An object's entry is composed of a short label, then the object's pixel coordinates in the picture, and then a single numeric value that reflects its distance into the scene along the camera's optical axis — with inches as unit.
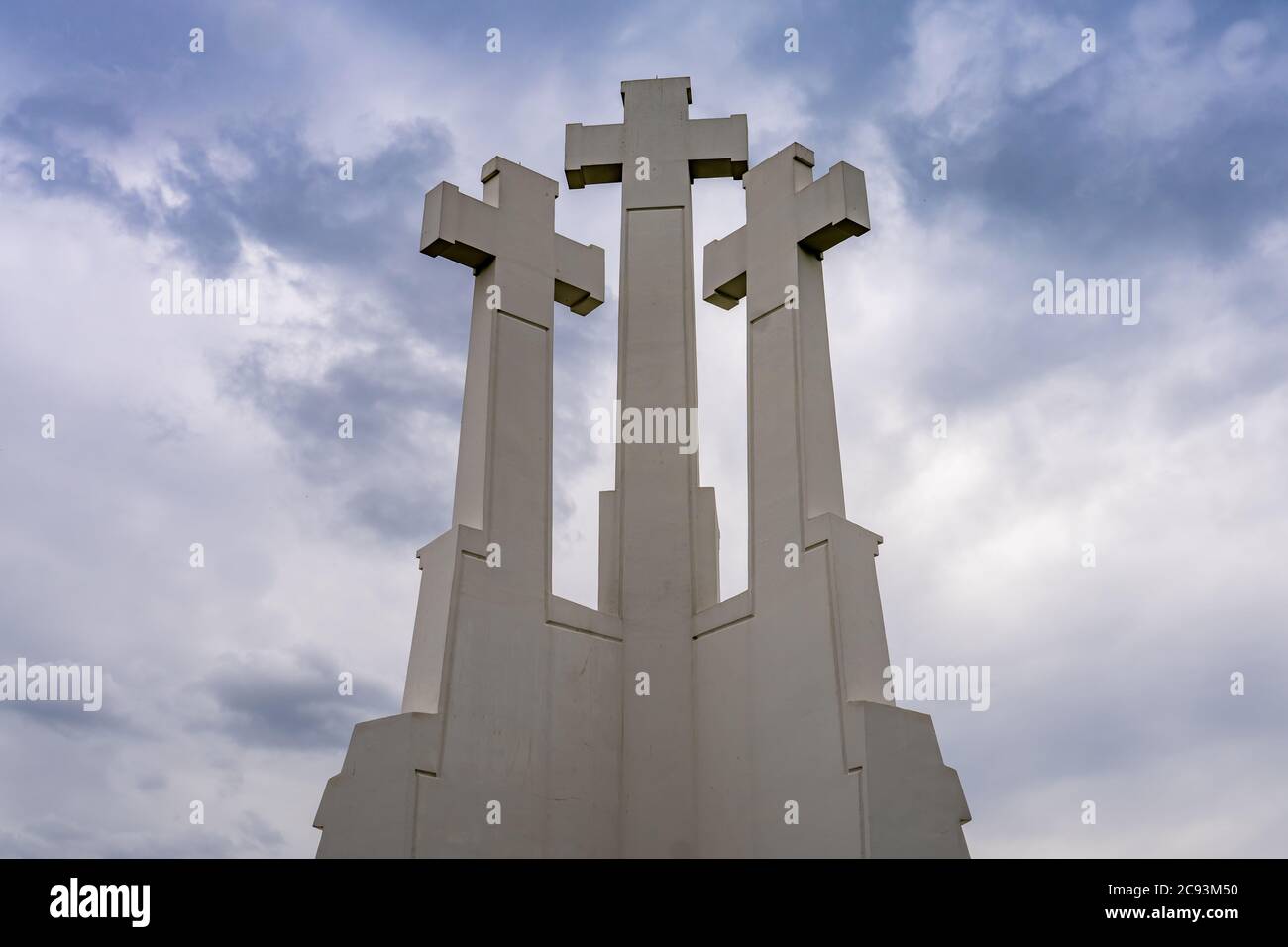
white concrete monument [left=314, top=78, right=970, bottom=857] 501.7
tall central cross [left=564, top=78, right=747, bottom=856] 576.1
